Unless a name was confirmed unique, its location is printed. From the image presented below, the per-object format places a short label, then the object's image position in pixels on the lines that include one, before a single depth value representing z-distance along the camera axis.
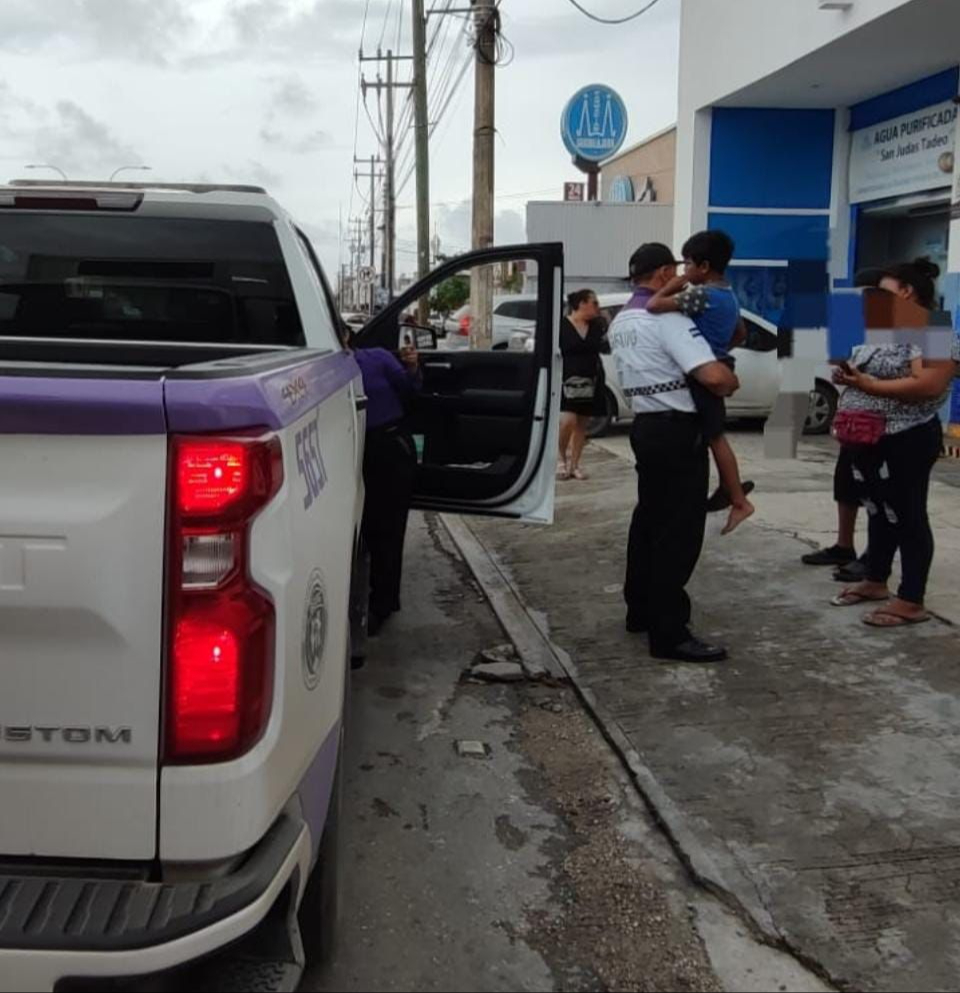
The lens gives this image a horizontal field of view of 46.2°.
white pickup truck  1.84
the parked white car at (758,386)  13.27
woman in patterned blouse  5.28
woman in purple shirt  5.18
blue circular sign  26.53
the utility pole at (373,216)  75.25
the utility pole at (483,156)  15.35
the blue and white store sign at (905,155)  13.03
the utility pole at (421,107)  24.59
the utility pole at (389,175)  47.75
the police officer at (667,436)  4.98
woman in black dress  10.03
